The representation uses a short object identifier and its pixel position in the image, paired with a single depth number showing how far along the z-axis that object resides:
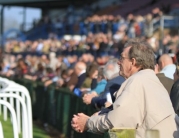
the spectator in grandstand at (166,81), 8.94
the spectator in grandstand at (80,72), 14.62
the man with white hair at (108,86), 8.71
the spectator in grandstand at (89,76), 13.58
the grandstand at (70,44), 15.71
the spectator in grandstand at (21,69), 25.14
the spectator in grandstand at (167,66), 10.28
